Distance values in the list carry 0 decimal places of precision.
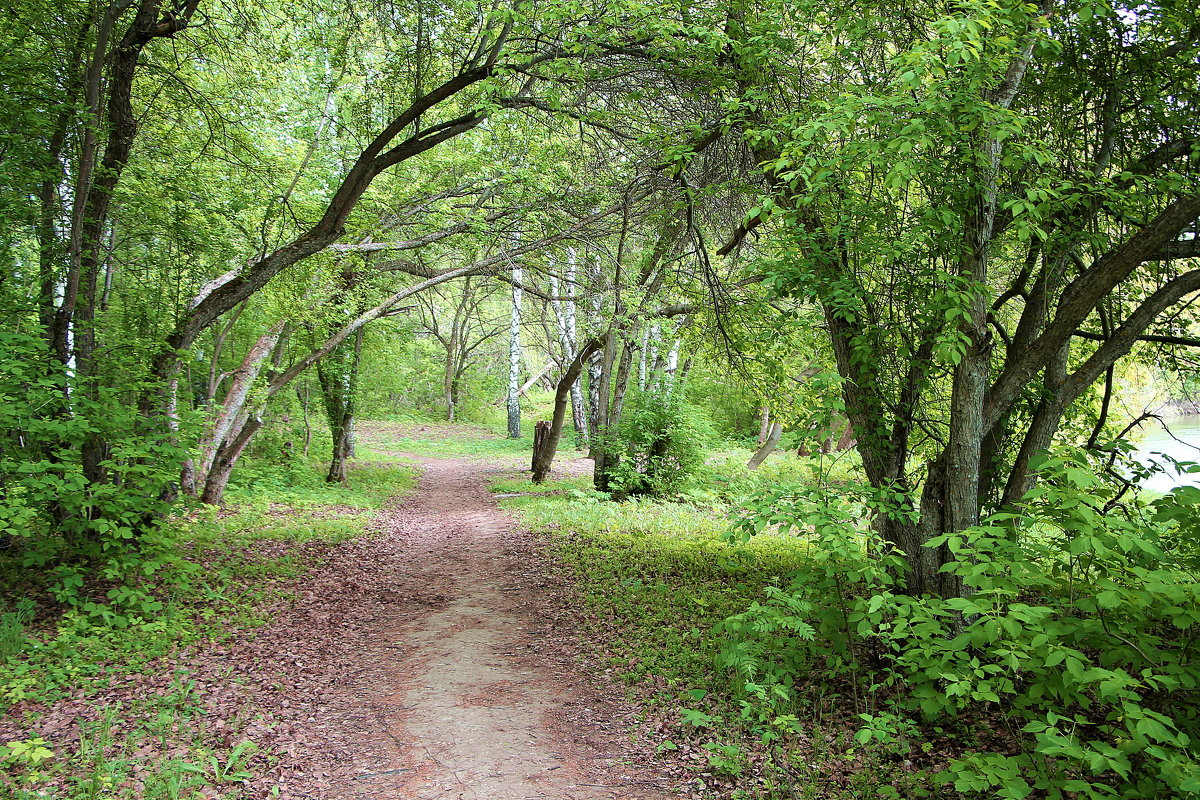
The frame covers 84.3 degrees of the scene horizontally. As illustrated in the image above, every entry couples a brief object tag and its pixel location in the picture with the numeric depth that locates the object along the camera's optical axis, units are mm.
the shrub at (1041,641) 2855
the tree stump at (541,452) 15016
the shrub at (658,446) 12125
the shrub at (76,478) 5055
